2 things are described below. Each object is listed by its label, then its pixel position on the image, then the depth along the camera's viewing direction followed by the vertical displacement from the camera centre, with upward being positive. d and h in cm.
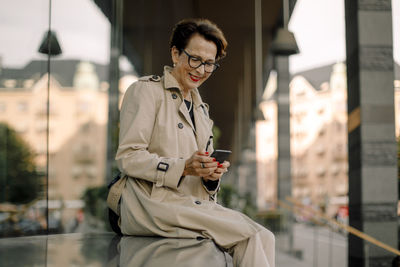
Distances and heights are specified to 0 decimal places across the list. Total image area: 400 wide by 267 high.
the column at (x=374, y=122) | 716 +33
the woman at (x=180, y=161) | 211 -6
